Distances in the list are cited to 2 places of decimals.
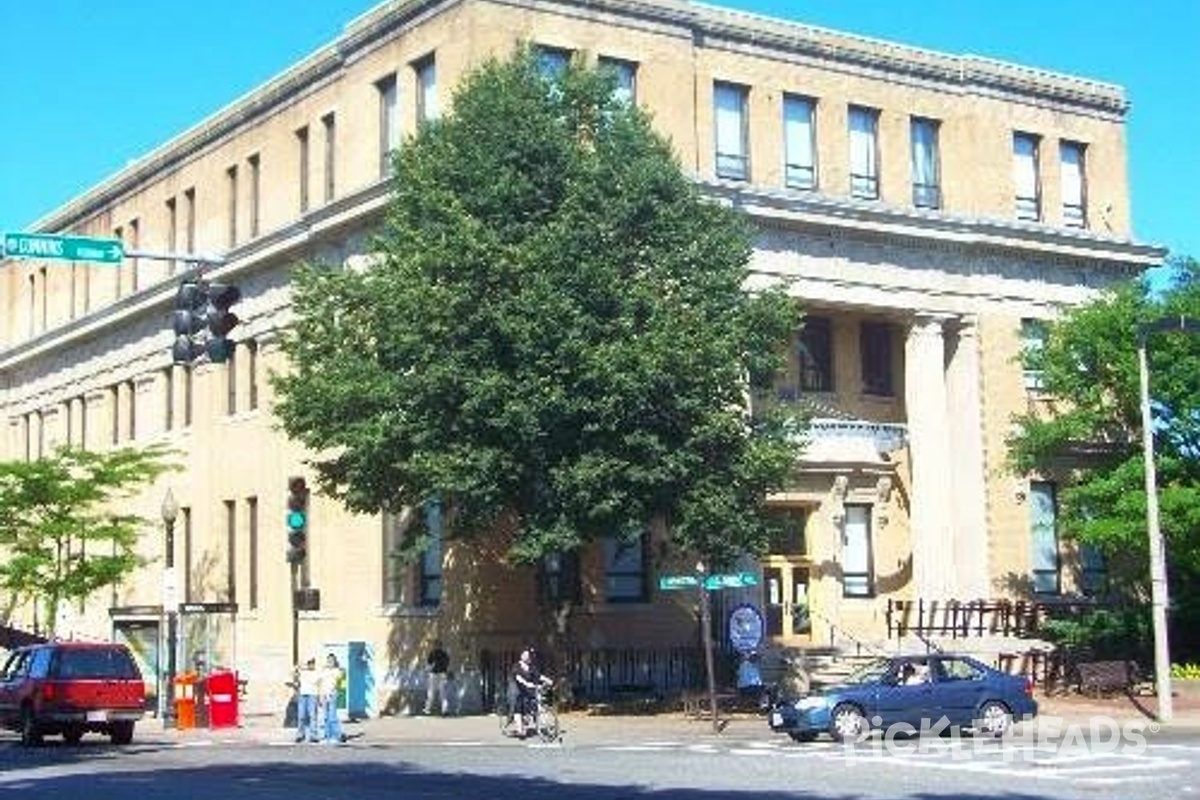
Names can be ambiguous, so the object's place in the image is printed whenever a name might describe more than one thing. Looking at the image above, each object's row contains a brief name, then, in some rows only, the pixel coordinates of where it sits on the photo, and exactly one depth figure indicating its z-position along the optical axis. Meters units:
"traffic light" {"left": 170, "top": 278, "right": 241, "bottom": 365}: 19.48
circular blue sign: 32.69
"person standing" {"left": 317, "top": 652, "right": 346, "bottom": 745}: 30.31
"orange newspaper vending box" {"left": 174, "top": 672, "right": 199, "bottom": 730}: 35.03
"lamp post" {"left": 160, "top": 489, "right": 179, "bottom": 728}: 35.94
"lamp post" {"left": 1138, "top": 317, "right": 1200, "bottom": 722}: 32.19
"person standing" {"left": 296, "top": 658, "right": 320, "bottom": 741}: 30.53
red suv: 29.83
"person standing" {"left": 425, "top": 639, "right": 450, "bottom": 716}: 37.97
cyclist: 29.77
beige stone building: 40.31
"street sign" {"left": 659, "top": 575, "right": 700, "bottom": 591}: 32.50
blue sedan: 27.80
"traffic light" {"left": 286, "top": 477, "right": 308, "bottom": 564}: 31.42
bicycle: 29.16
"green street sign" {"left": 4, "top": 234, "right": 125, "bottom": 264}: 19.17
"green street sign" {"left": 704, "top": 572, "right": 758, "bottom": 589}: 32.06
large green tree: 31.08
